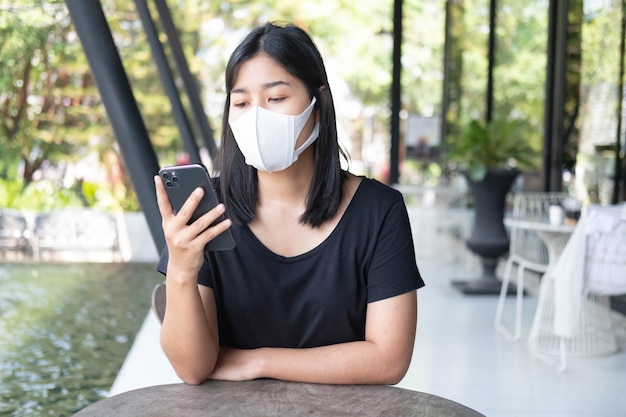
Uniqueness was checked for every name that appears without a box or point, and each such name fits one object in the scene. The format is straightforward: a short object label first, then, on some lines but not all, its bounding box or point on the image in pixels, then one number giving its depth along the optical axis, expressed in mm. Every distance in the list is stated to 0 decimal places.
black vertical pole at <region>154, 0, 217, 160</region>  5584
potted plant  5457
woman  1322
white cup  4320
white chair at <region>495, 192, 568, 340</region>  4465
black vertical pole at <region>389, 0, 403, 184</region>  7867
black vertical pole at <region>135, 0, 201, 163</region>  4562
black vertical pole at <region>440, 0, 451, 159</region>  8367
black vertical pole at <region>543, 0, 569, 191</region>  7250
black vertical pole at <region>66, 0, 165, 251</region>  1986
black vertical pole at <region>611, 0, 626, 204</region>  5434
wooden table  1123
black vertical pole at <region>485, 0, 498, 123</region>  8190
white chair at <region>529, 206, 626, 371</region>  3768
